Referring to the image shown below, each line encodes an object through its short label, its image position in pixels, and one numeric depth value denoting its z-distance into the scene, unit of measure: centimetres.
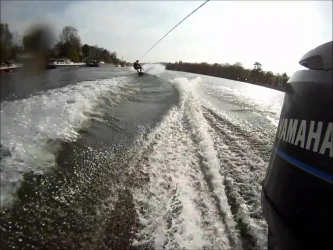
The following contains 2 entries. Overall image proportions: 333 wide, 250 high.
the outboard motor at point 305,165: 98
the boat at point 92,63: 3888
